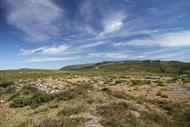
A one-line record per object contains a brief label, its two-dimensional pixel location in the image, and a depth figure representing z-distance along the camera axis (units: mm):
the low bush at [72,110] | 7075
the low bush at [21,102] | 9457
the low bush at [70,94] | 9012
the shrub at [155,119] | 6316
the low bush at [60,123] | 5972
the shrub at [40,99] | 9278
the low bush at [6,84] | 16950
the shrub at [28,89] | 11985
